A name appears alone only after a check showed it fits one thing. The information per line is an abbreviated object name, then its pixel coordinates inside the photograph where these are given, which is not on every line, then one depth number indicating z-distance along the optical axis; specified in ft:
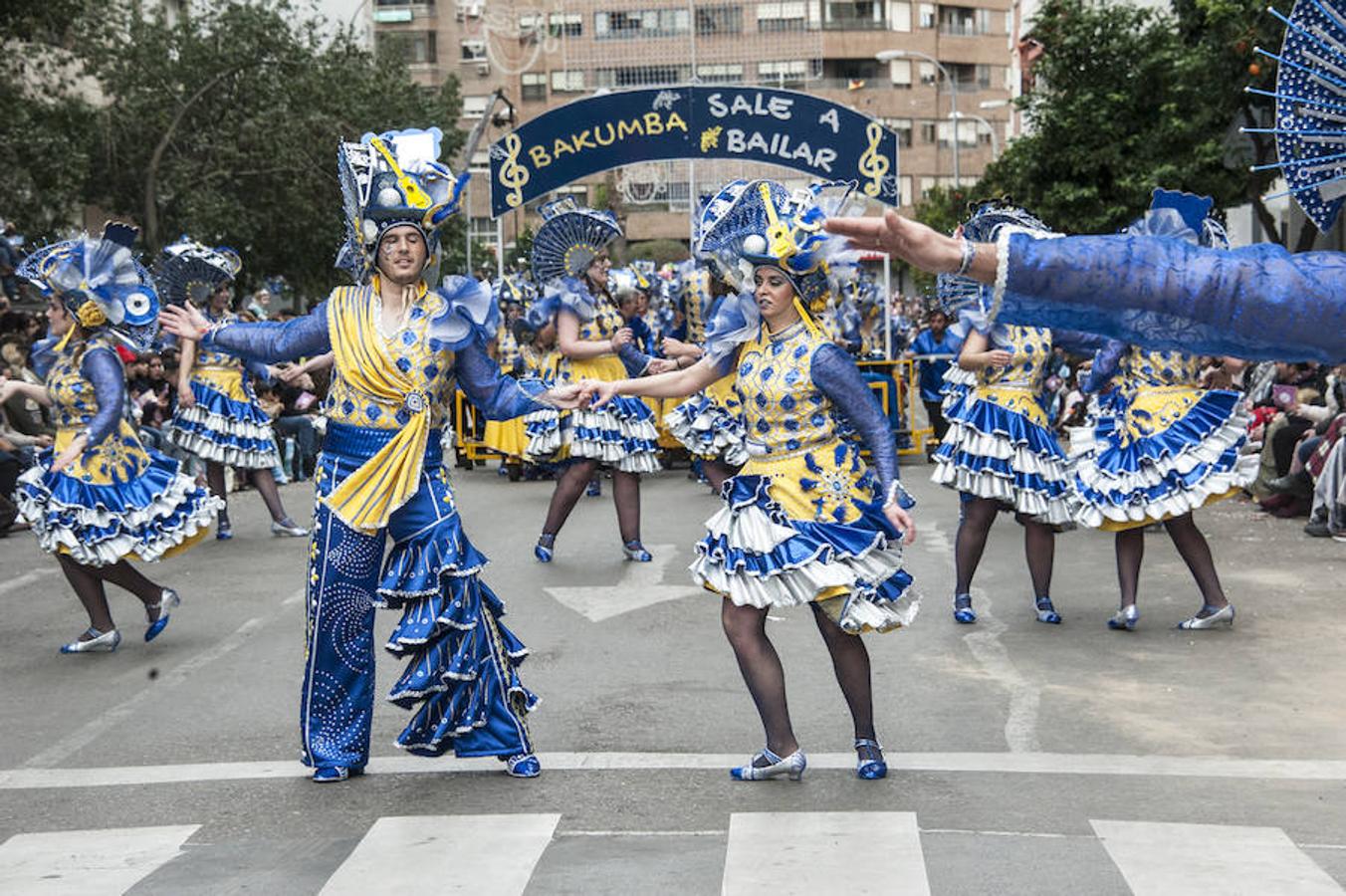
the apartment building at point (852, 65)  249.75
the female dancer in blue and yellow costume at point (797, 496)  21.72
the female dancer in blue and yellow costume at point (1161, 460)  32.01
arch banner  68.95
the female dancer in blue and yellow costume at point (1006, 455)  33.73
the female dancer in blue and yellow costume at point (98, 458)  32.17
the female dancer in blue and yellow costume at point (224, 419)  47.60
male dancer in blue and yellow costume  22.33
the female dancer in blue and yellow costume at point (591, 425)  43.37
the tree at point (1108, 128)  82.28
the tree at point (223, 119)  114.32
